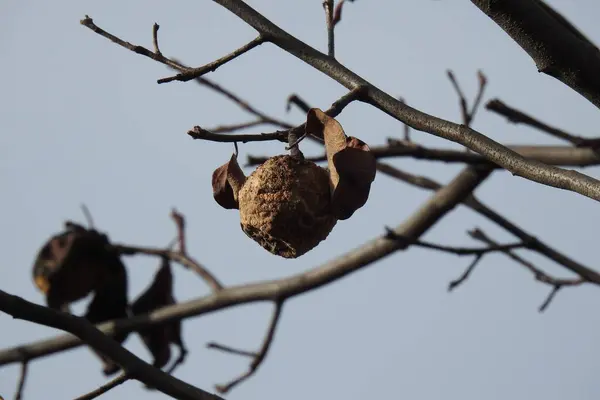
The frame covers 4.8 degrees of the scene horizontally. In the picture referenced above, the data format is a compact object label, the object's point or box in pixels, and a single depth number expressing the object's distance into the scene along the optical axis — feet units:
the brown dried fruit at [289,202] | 8.48
